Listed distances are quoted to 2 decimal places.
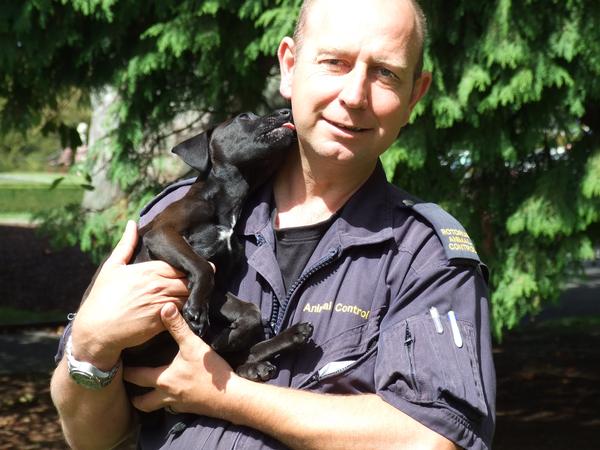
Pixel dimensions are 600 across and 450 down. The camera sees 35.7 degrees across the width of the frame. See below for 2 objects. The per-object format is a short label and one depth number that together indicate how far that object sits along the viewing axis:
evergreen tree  5.20
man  2.43
